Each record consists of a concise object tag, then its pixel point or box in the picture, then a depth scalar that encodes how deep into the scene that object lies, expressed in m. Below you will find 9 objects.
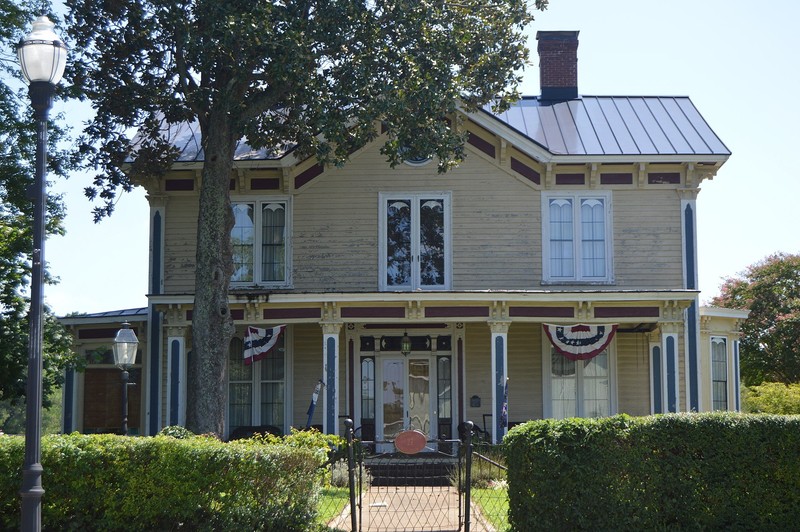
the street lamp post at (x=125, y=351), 17.58
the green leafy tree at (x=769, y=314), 35.22
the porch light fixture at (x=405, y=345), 22.12
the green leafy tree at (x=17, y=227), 19.66
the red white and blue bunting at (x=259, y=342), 20.73
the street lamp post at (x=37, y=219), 9.27
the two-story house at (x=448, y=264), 21.67
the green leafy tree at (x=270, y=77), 16.83
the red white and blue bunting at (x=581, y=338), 20.58
